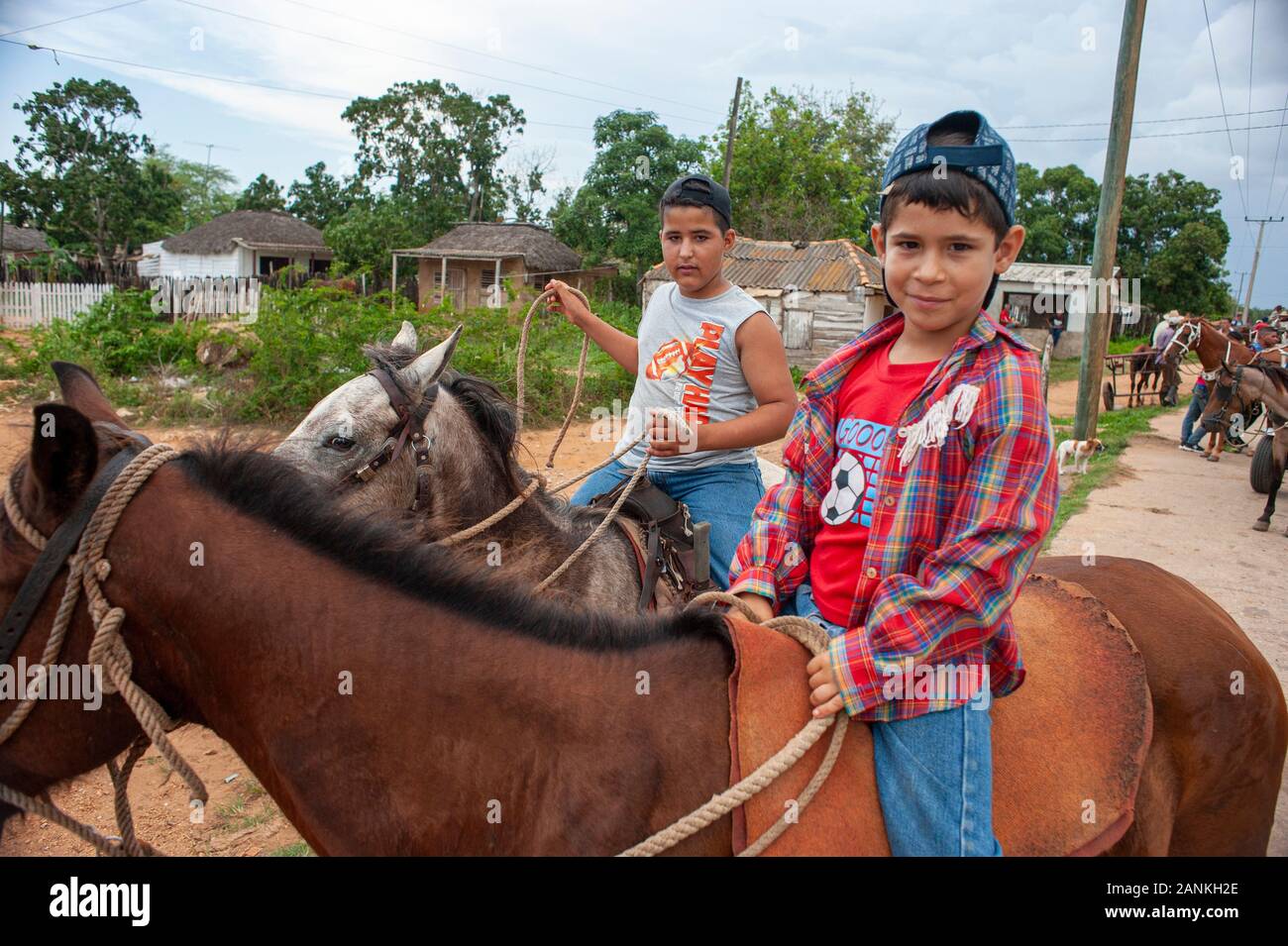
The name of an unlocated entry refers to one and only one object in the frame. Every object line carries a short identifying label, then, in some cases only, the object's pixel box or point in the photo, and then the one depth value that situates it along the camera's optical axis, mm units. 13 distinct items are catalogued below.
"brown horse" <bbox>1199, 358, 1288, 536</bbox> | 9505
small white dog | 11422
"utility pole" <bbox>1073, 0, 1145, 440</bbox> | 9712
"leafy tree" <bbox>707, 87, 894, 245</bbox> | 30203
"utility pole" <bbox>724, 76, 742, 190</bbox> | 24375
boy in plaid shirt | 1436
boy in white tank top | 3033
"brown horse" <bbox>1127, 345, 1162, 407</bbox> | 19578
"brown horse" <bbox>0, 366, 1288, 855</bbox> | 1324
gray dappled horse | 2768
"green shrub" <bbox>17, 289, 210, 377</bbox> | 12383
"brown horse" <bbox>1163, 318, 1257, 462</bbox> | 12453
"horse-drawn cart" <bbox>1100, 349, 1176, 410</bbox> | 19398
